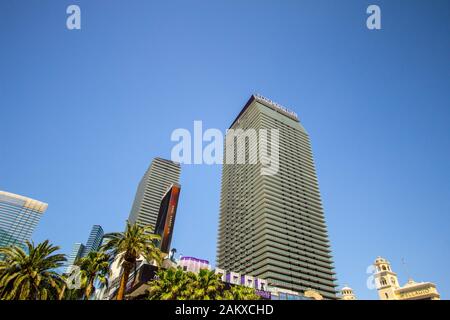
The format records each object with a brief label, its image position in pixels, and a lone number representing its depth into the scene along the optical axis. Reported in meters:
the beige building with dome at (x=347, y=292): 154.00
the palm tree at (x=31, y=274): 33.12
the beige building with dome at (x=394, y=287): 139.00
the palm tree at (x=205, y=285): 38.56
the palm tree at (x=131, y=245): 34.53
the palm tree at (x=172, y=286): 37.56
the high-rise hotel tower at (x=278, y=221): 135.88
